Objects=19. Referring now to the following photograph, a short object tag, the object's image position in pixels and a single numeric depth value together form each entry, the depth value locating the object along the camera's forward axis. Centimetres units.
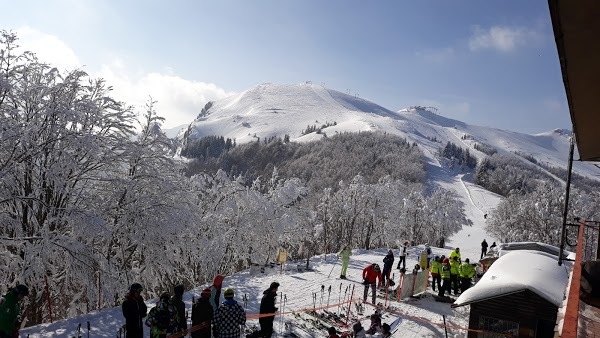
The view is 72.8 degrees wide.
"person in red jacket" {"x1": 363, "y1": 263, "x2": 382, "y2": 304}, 1534
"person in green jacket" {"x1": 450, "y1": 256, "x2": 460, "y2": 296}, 1753
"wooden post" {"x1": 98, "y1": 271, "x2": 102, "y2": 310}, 1324
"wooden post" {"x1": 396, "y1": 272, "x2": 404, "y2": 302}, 1661
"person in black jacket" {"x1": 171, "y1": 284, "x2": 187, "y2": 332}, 799
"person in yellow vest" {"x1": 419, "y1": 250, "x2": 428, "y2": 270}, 1989
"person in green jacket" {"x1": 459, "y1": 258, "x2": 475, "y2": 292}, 1812
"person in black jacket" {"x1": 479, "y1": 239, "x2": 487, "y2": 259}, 3026
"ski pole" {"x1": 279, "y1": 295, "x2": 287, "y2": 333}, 1177
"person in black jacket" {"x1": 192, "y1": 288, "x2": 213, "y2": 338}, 862
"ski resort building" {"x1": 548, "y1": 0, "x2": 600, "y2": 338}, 234
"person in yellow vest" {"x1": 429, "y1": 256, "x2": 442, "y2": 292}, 1794
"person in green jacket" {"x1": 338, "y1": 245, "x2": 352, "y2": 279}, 1934
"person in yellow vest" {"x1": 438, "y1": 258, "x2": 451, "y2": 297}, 1753
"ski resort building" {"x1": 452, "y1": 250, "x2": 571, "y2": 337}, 1132
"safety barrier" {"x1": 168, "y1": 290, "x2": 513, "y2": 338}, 848
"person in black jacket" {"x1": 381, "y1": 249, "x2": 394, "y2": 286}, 1695
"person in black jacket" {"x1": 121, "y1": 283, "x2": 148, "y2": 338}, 816
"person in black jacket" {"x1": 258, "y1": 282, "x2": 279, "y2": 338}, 1007
